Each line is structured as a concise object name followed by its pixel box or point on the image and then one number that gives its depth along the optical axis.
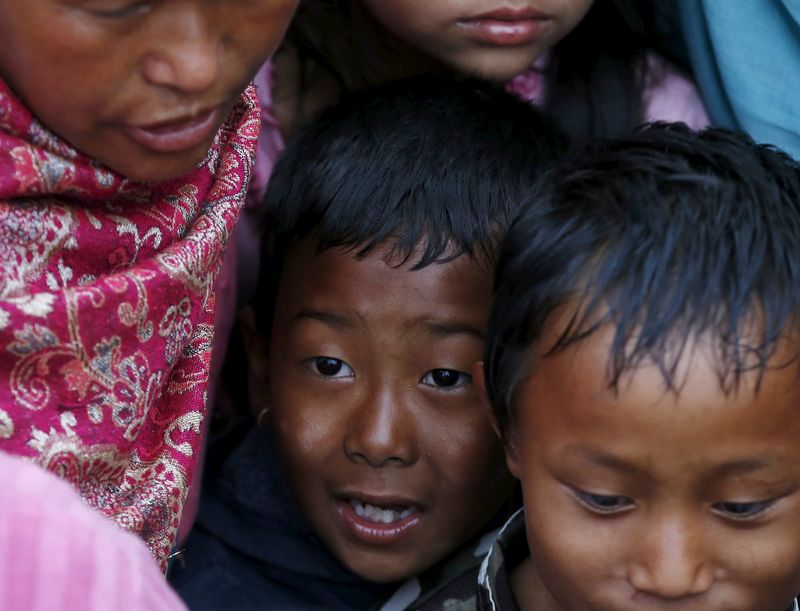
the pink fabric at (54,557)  1.65
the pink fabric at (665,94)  2.07
